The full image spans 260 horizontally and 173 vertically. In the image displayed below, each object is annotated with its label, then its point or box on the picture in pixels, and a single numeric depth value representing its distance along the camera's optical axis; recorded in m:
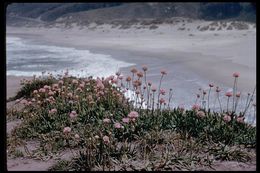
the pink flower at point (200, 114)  5.93
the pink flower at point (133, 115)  5.31
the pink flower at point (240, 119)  5.79
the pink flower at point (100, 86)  7.18
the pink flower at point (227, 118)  5.57
